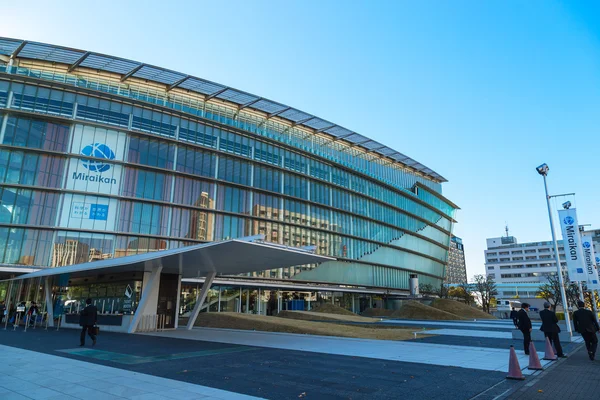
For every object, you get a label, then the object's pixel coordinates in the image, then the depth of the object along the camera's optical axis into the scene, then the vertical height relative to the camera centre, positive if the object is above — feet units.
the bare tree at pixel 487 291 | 196.36 +1.42
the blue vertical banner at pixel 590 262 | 62.90 +5.84
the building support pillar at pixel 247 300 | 148.18 -3.59
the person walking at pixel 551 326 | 36.76 -2.94
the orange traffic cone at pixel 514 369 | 26.37 -5.08
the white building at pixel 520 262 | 345.04 +31.39
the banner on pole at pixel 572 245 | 56.65 +7.39
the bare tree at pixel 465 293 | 219.20 +0.54
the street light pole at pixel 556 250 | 53.55 +6.80
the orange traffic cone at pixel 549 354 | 35.01 -5.29
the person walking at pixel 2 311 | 99.97 -5.93
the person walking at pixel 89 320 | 46.06 -3.66
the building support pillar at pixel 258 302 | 151.23 -4.18
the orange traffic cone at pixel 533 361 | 30.12 -5.11
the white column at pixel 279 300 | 156.15 -3.43
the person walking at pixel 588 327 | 35.10 -2.82
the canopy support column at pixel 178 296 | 76.84 -1.25
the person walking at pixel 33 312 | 81.24 -5.04
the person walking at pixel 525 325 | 36.78 -2.85
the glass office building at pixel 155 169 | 119.75 +43.79
